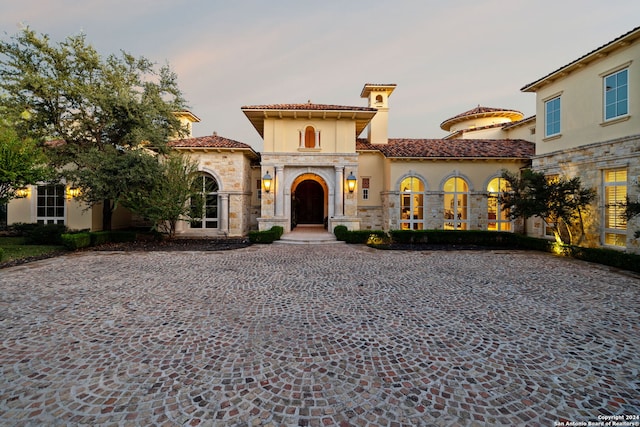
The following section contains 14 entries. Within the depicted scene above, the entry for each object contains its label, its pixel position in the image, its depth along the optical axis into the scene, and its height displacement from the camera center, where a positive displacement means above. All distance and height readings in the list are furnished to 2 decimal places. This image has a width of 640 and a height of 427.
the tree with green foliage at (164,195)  11.98 +0.74
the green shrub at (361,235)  13.04 -1.10
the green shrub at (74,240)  11.15 -1.24
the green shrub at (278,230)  13.40 -0.94
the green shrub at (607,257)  7.94 -1.41
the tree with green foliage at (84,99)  11.35 +4.96
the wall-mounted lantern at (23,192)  14.46 +1.02
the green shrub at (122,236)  13.42 -1.24
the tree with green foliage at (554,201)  10.01 +0.47
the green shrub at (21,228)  14.47 -0.92
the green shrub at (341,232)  13.22 -0.98
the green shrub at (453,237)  13.34 -1.21
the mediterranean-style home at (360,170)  12.62 +2.41
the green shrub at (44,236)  12.79 -1.19
